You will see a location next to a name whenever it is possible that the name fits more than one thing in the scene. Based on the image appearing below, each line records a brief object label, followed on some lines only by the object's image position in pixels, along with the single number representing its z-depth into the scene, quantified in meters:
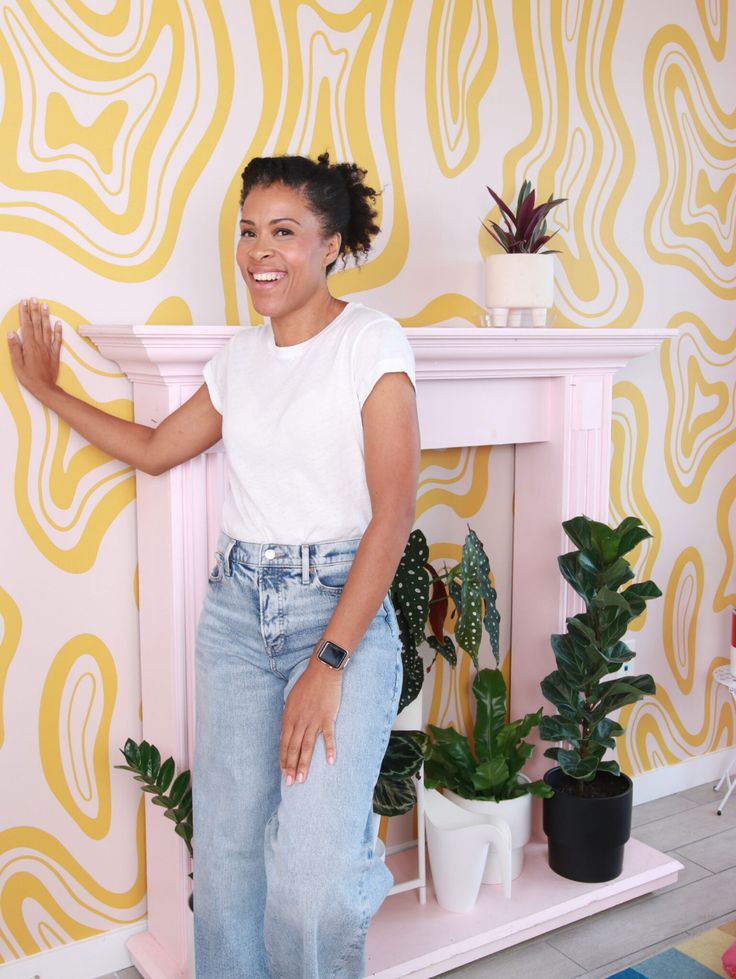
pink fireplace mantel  2.01
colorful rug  2.20
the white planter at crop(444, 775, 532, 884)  2.43
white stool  2.94
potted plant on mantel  2.37
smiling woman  1.59
